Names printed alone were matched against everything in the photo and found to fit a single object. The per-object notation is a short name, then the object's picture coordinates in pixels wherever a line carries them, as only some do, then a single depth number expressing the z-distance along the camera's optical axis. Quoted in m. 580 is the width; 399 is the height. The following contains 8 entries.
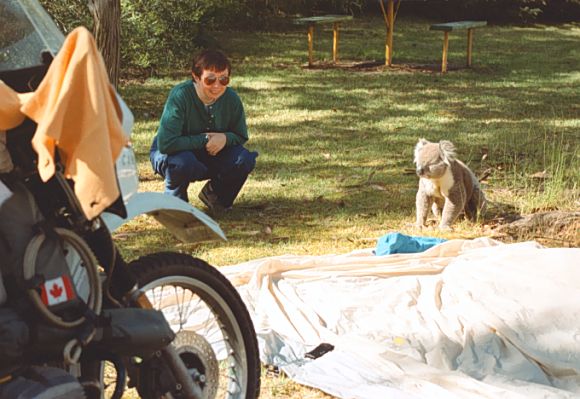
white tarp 4.23
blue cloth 5.93
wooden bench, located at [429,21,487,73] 14.30
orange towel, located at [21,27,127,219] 2.55
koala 6.76
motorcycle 2.70
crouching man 6.71
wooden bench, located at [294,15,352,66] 14.81
